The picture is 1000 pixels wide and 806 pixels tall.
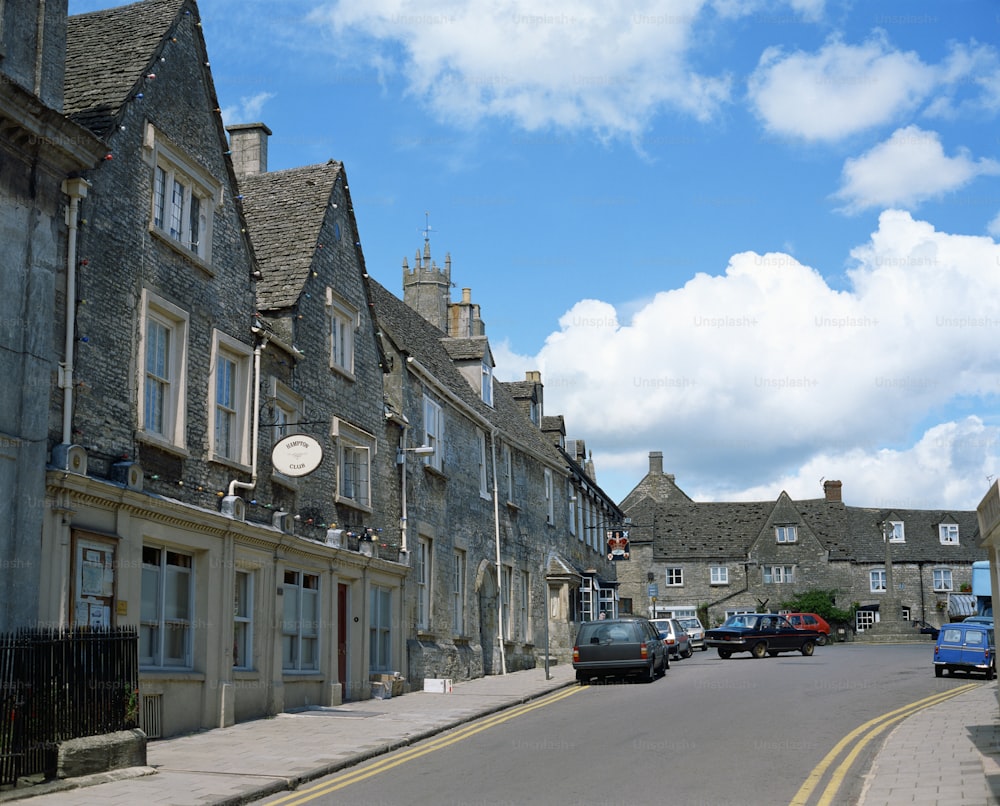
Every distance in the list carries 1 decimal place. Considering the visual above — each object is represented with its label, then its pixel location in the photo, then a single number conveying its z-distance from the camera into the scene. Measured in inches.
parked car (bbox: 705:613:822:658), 1499.8
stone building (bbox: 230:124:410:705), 818.2
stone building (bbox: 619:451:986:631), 2785.4
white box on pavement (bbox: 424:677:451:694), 991.0
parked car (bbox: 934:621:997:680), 1091.3
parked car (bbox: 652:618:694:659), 1530.5
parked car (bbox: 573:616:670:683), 1046.4
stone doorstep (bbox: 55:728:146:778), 439.5
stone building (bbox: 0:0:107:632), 505.4
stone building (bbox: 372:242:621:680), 1064.8
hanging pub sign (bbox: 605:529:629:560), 1695.7
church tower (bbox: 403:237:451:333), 1792.6
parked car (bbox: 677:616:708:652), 1943.9
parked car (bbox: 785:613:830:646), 1605.6
